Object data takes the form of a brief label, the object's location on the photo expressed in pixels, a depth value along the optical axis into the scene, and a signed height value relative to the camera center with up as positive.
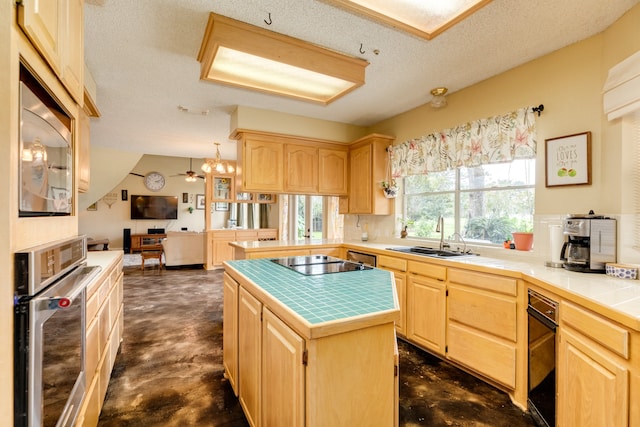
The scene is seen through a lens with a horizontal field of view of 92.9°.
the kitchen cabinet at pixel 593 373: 1.17 -0.69
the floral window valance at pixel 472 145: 2.49 +0.64
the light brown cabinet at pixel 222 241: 6.43 -0.61
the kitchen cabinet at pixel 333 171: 4.05 +0.56
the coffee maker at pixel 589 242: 1.88 -0.19
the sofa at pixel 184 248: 6.41 -0.78
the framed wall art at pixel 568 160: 2.14 +0.39
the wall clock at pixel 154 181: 8.80 +0.91
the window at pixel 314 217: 5.50 -0.10
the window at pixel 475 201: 2.68 +0.11
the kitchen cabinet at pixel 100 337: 1.48 -0.77
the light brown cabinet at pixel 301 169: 3.81 +0.56
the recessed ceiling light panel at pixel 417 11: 1.77 +1.23
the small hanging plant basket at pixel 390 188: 3.77 +0.30
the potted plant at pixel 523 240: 2.48 -0.23
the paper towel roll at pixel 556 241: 2.12 -0.20
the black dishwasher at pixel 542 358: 1.65 -0.84
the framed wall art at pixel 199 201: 9.39 +0.34
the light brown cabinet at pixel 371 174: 3.82 +0.49
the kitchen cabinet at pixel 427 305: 2.52 -0.81
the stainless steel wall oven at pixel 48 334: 0.78 -0.37
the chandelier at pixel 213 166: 5.24 +0.81
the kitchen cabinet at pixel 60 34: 0.81 +0.58
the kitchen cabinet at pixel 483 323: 2.06 -0.81
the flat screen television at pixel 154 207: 8.65 +0.14
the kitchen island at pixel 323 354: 1.06 -0.54
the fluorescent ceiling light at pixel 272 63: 1.94 +1.11
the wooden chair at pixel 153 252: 6.36 -0.87
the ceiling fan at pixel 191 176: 7.60 +0.91
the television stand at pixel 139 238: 8.50 -0.74
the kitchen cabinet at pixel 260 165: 3.54 +0.56
